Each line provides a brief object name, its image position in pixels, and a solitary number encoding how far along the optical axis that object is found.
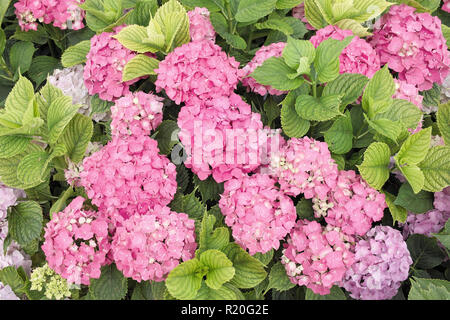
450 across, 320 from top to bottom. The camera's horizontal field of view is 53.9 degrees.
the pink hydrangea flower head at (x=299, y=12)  1.48
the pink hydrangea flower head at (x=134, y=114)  1.17
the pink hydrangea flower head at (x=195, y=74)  1.16
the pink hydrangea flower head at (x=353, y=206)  1.09
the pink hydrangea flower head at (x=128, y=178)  1.07
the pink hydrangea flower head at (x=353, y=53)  1.20
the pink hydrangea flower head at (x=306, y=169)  1.08
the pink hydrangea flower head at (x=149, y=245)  1.02
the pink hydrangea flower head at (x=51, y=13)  1.49
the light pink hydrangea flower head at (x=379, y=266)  1.09
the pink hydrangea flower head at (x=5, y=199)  1.26
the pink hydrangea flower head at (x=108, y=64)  1.26
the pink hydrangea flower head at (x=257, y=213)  1.06
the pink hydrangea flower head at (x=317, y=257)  1.06
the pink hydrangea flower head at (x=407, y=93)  1.22
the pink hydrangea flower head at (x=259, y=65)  1.24
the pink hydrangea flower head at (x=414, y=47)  1.28
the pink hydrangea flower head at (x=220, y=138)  1.08
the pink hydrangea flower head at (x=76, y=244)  1.05
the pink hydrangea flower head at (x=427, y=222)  1.21
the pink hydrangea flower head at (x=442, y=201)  1.19
